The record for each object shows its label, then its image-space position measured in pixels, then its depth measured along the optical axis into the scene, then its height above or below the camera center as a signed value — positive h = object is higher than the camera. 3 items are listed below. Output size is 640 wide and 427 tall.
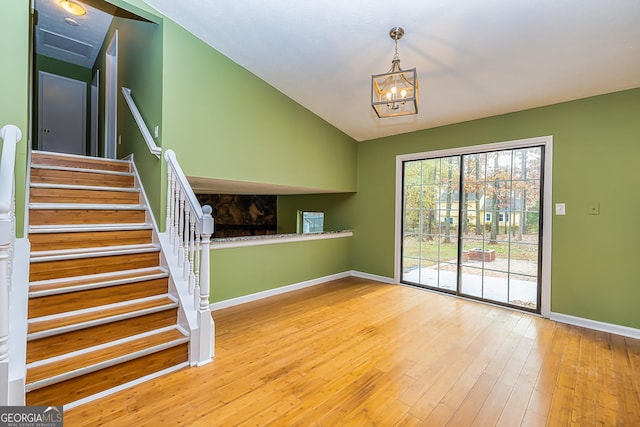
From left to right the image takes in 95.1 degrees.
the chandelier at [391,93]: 2.00 +0.89
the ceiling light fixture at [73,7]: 3.67 +2.60
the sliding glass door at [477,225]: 3.48 -0.14
